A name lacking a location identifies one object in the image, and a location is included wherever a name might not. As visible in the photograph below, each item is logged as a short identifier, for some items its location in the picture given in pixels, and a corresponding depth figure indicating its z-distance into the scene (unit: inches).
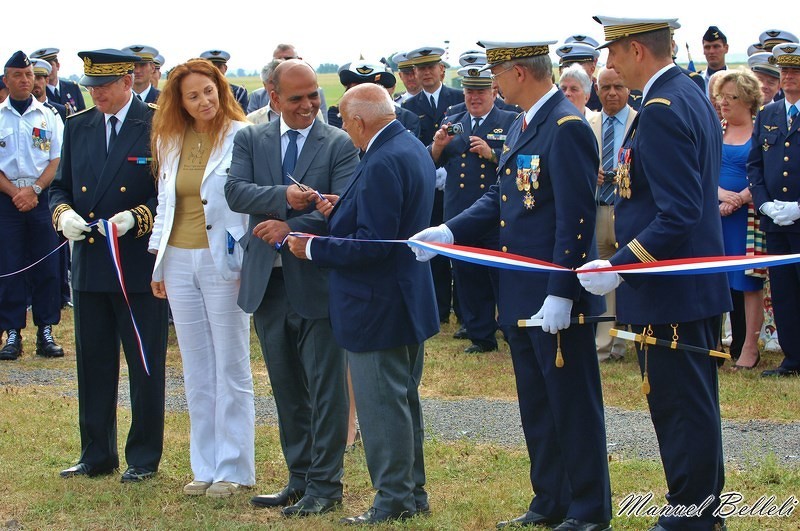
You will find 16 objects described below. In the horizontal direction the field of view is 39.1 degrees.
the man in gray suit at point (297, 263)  234.5
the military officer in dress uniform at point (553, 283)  201.3
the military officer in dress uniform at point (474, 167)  412.5
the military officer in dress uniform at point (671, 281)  190.2
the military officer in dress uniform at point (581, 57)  442.3
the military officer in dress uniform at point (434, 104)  474.6
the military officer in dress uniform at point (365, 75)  302.7
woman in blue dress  378.3
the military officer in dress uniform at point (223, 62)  494.8
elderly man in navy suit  217.8
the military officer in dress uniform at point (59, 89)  565.0
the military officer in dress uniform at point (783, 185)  352.8
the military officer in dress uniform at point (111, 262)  262.5
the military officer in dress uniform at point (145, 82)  474.6
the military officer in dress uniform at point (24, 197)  436.8
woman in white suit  247.8
